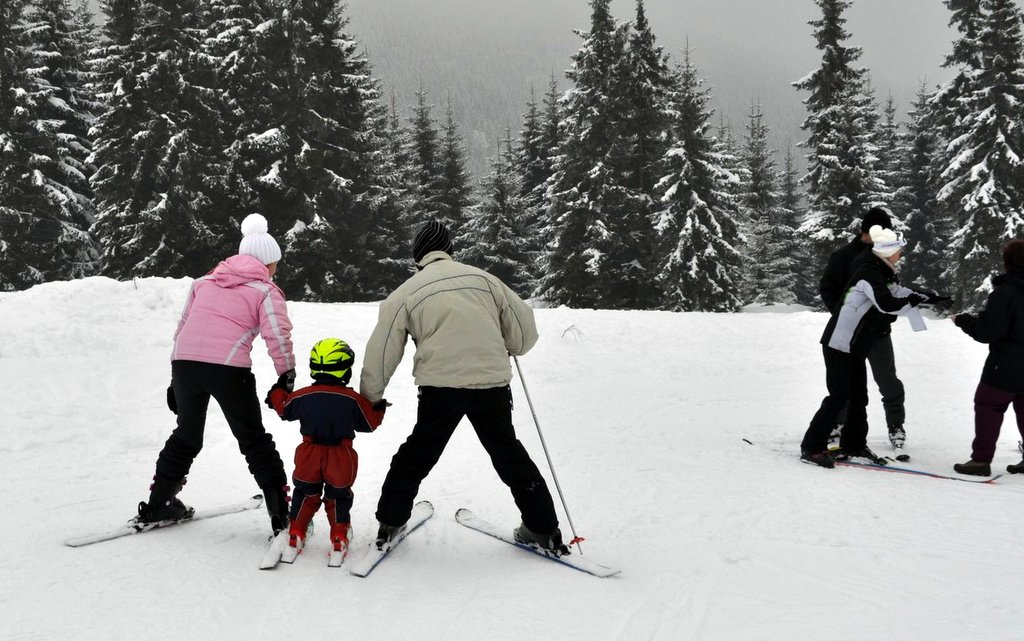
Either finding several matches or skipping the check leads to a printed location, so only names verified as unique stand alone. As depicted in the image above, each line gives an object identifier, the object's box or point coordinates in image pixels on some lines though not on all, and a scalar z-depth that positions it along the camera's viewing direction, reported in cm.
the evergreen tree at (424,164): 3600
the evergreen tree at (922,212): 3956
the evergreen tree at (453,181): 3606
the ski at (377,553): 390
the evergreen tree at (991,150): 2639
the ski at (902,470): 572
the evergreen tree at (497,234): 3312
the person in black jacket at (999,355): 586
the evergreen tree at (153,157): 2333
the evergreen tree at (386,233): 2897
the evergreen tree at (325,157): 2541
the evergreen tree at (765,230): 4188
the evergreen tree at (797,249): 4672
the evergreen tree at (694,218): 2706
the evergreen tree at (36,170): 2369
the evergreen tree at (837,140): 2764
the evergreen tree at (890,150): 4116
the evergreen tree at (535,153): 3700
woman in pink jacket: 425
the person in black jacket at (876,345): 670
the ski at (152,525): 422
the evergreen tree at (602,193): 2778
